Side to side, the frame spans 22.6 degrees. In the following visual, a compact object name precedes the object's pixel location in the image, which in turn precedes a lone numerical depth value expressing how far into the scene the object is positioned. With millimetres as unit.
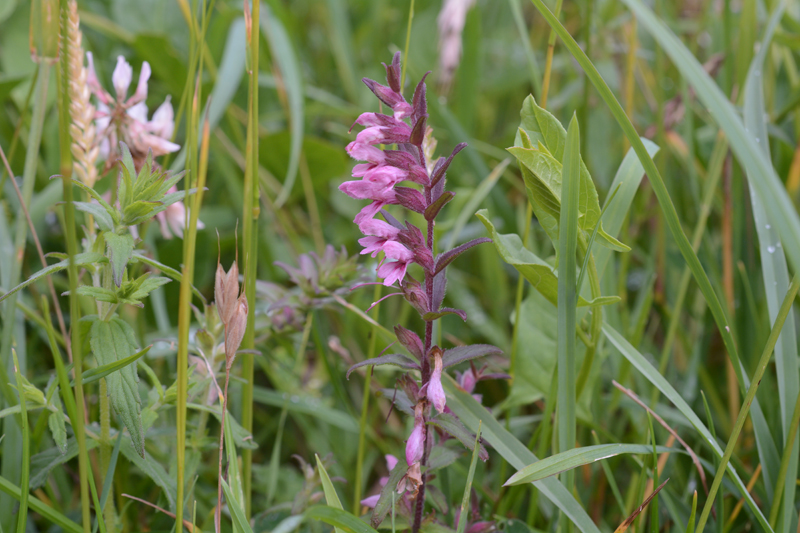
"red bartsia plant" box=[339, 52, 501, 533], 299
